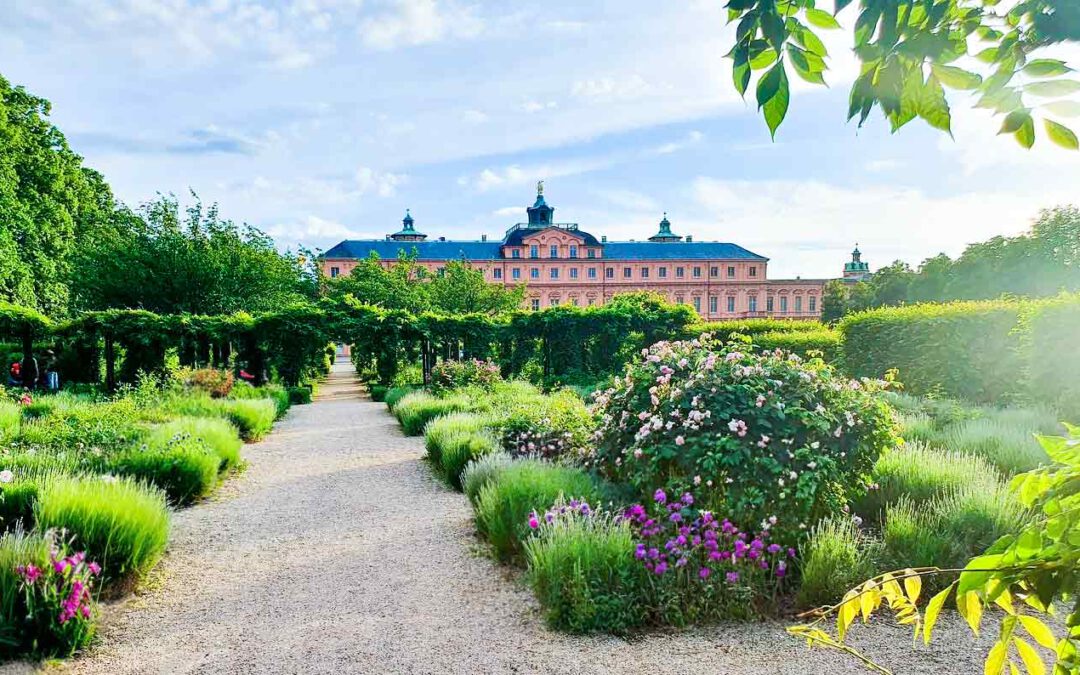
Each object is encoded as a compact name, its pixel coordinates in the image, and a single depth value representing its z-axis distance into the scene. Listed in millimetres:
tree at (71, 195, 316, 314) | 25891
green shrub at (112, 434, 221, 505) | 6590
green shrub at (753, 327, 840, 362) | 18062
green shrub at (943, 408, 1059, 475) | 6238
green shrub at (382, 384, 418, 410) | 15667
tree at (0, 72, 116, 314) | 21688
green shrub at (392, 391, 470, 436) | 11719
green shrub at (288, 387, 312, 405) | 18859
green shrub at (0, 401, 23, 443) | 7981
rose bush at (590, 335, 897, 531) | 4293
